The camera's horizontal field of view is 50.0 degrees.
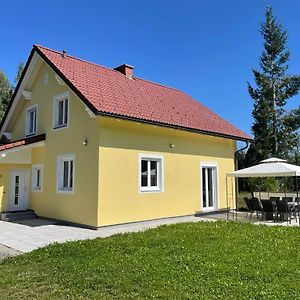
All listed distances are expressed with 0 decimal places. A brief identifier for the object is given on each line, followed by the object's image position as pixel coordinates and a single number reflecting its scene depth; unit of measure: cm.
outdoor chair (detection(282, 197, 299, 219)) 1430
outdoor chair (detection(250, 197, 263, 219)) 1467
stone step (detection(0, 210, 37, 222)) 1502
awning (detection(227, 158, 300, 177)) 1330
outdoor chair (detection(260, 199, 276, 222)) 1405
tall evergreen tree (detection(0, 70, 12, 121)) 3322
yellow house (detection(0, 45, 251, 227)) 1277
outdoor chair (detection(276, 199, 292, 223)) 1372
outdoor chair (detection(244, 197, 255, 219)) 1495
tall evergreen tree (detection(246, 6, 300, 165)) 3331
